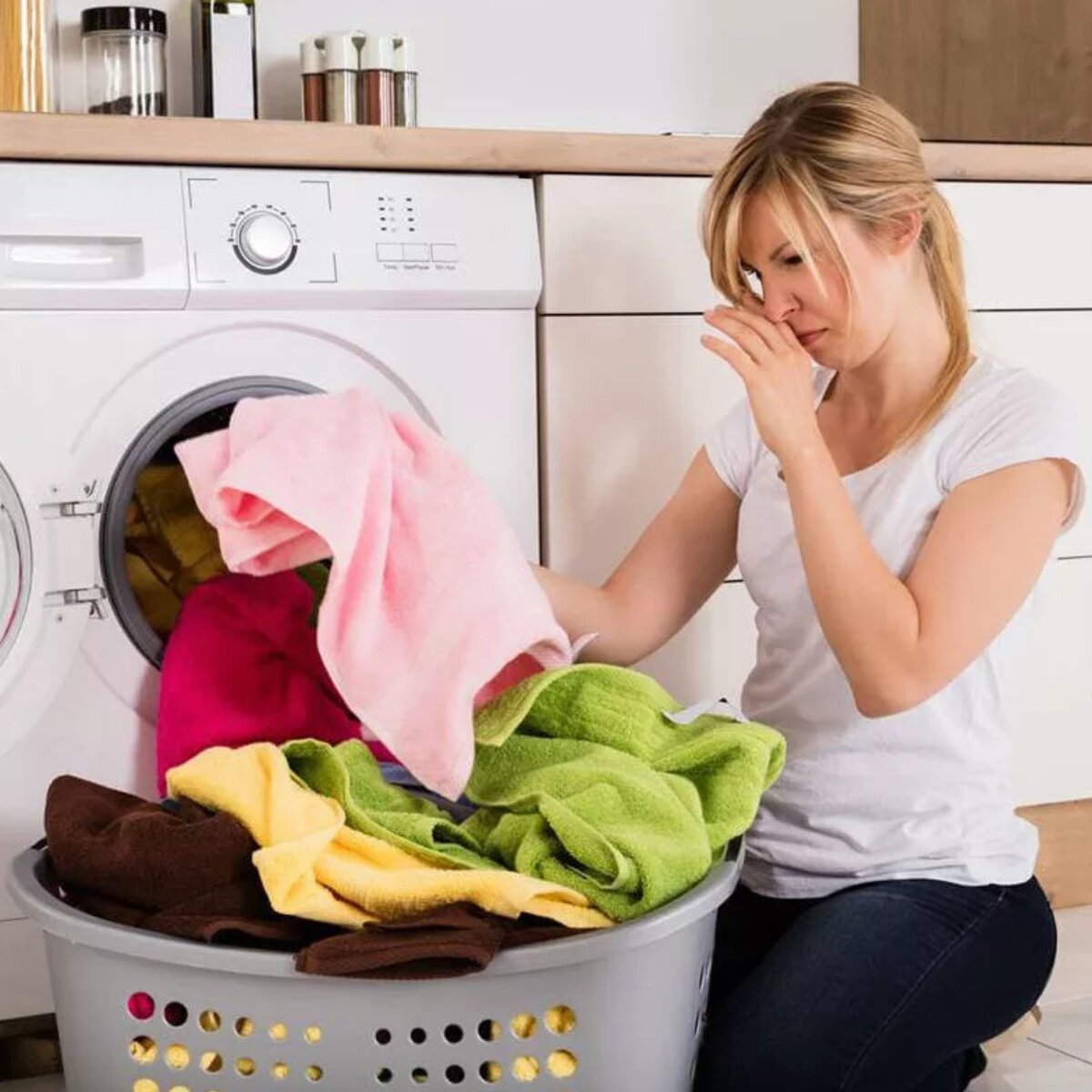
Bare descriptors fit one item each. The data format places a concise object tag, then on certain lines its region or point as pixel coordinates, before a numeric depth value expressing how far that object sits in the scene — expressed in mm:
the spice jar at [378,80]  4188
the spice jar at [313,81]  4204
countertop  3640
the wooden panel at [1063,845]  4165
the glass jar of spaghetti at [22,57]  3931
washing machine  3653
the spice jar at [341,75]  4182
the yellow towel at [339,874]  3128
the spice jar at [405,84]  4214
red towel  3589
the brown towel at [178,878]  3153
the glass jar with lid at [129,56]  4123
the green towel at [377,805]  3215
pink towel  3301
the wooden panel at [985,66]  4419
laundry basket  3129
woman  3358
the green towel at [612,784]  3181
